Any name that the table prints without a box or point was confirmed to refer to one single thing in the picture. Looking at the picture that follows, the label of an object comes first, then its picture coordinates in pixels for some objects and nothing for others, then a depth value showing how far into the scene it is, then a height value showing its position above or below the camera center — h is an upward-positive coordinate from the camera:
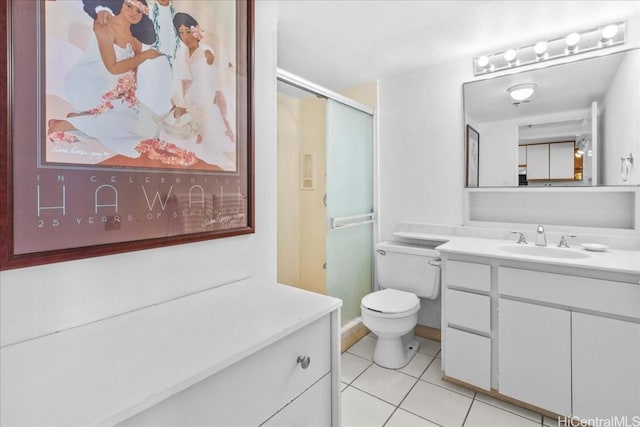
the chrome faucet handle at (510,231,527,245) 2.13 -0.21
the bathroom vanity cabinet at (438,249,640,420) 1.51 -0.66
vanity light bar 1.94 +1.07
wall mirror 1.94 +0.60
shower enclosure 2.52 +0.12
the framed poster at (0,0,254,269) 0.74 +0.24
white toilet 2.20 -0.66
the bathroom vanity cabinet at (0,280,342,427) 0.57 -0.33
